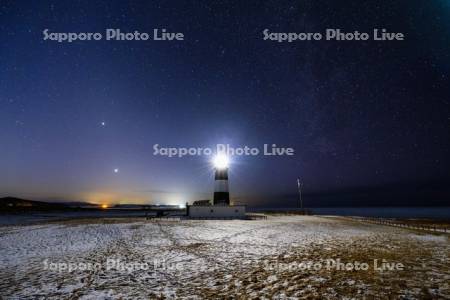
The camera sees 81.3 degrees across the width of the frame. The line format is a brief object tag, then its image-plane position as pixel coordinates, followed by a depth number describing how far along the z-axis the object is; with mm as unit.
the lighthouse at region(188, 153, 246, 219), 37688
